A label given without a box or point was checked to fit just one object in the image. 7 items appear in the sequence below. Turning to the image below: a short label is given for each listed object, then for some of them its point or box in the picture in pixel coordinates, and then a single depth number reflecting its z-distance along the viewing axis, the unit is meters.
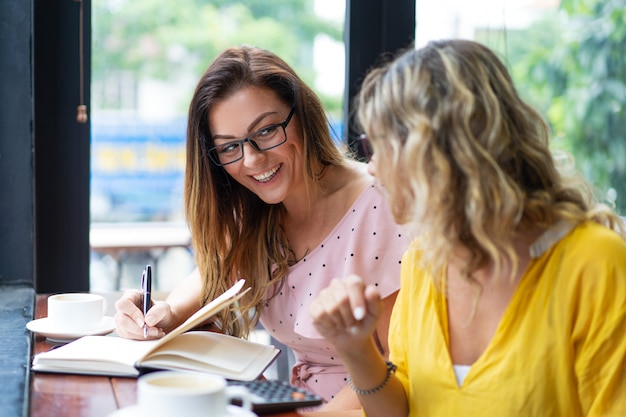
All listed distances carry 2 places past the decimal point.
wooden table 1.19
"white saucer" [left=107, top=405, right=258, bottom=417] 1.02
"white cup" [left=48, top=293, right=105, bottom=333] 1.60
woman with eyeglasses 1.77
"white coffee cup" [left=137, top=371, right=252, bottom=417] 0.99
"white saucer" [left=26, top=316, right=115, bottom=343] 1.57
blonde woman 1.14
